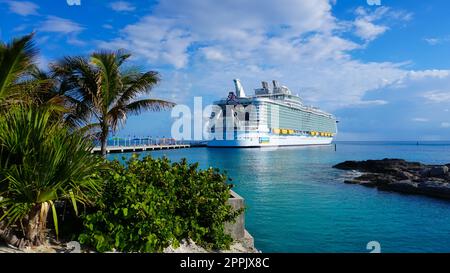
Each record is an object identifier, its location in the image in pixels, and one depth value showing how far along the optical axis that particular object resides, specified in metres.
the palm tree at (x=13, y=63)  5.91
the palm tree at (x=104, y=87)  10.99
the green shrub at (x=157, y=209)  5.15
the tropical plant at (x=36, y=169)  4.69
